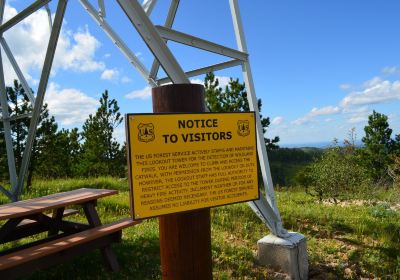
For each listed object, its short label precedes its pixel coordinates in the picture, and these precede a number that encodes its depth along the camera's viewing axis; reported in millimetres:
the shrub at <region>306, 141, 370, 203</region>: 11859
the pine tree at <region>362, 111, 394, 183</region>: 39812
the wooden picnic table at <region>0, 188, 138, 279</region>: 3691
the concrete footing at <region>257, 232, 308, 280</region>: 4453
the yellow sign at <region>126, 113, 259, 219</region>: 2273
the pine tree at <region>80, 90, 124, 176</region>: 30562
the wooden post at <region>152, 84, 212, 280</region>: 2486
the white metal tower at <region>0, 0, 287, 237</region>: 3068
